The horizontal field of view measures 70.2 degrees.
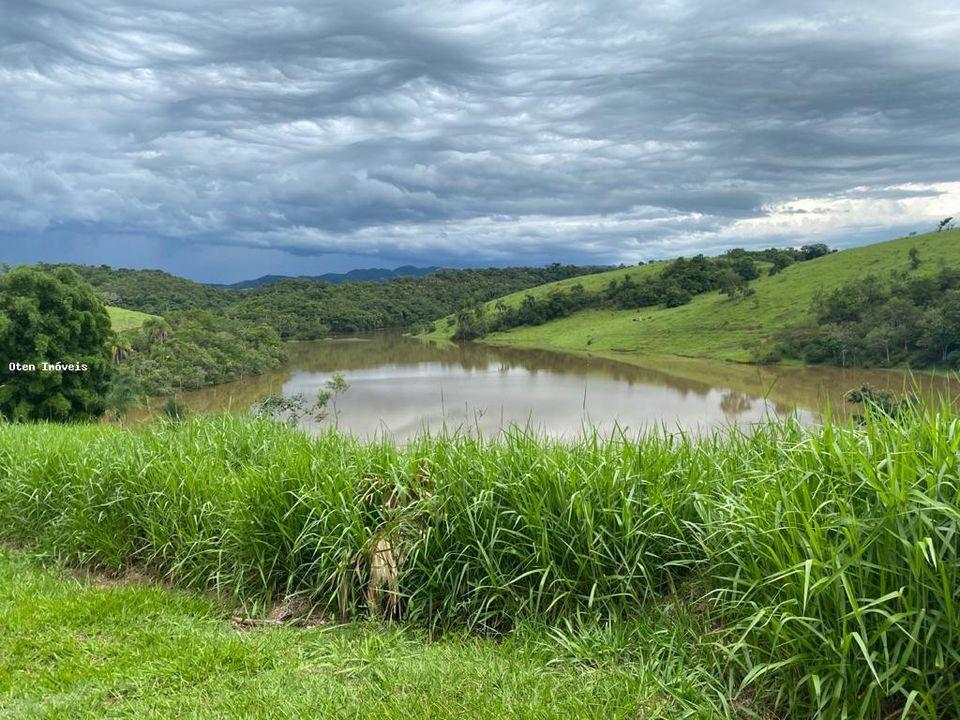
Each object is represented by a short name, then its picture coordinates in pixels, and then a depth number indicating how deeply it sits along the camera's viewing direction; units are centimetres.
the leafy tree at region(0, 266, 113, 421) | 2780
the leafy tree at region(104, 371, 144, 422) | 3097
